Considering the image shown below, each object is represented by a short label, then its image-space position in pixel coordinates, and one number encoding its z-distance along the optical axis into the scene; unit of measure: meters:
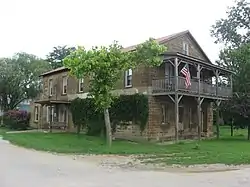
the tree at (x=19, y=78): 29.07
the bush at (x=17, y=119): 26.66
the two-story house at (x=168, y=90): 16.38
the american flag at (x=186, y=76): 15.58
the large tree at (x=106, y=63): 12.71
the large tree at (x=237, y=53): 19.78
